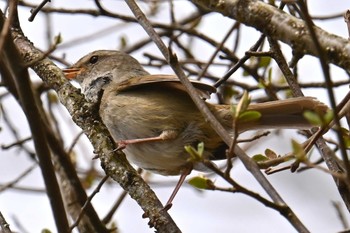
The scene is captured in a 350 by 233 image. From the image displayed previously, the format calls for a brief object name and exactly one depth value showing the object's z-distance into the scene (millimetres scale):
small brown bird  8461
